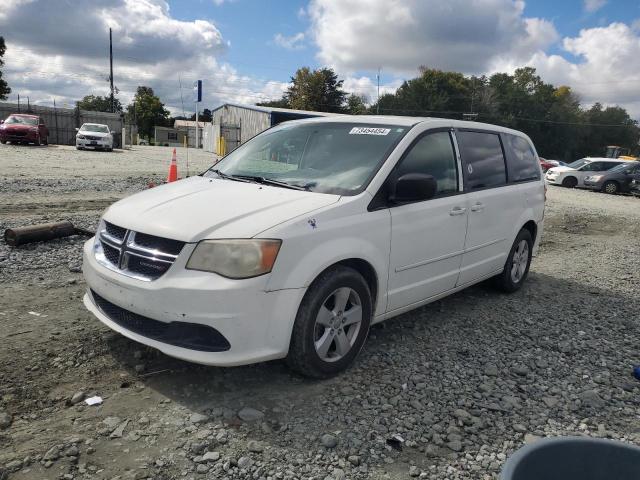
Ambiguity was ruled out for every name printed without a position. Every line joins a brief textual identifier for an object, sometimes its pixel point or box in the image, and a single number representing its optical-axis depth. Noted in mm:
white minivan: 3059
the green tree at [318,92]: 72062
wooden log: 6023
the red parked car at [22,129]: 24806
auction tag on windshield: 4266
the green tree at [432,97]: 72875
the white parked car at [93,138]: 26047
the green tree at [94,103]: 95662
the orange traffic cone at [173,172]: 9054
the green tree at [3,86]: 46312
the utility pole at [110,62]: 49812
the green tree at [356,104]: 75062
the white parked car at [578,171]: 24141
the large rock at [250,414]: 3053
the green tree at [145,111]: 82938
